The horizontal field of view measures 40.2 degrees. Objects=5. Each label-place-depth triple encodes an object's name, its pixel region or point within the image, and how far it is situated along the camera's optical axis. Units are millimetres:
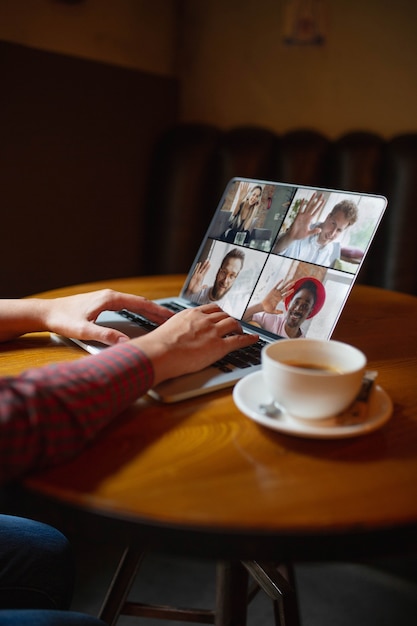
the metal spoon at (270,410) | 717
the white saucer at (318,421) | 676
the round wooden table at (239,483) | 551
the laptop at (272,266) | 948
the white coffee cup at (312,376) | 663
